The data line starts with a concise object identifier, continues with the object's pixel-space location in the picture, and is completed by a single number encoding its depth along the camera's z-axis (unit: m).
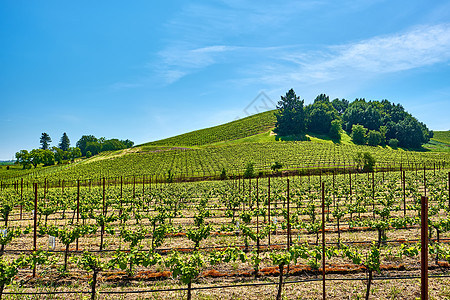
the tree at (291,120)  113.69
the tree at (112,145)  144.35
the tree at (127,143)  166.88
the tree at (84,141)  146.88
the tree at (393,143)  102.47
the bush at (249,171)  49.60
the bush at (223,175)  53.51
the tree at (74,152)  121.46
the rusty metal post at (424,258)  4.43
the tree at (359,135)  103.56
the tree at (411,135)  106.75
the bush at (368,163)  55.34
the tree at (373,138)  100.94
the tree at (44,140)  146.41
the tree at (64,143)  162.38
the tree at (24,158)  96.94
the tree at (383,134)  104.71
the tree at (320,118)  115.47
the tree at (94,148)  138.62
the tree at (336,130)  108.81
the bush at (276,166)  59.29
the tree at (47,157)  99.50
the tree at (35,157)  98.12
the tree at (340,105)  153.62
